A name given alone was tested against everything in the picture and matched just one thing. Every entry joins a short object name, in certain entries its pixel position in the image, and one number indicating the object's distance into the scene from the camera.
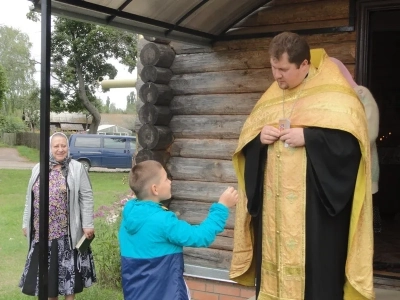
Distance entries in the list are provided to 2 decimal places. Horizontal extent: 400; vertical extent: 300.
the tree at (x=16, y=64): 43.41
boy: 3.25
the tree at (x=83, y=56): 22.58
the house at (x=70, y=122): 40.12
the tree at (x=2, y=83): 23.60
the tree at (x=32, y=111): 36.70
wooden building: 5.04
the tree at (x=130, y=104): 41.00
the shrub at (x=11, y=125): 36.47
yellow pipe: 8.70
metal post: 3.36
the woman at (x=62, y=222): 5.16
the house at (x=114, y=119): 52.88
